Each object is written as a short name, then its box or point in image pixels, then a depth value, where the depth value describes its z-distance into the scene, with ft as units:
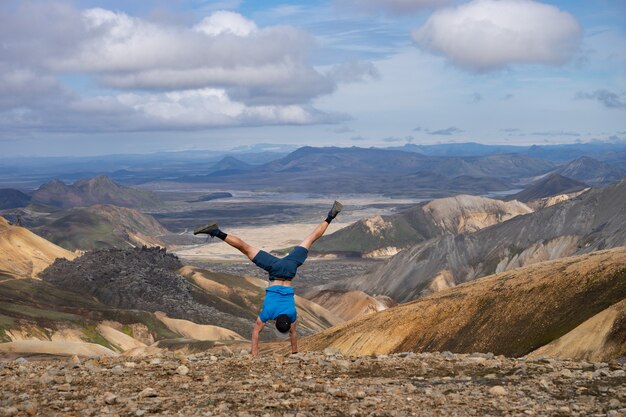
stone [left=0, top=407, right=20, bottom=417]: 35.99
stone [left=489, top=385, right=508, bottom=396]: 40.06
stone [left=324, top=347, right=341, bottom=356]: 53.96
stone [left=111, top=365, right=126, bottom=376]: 45.75
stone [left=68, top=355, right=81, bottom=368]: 48.14
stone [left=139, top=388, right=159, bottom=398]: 39.24
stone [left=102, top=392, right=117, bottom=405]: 38.17
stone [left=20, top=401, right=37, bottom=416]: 36.14
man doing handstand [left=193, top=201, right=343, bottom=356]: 49.80
